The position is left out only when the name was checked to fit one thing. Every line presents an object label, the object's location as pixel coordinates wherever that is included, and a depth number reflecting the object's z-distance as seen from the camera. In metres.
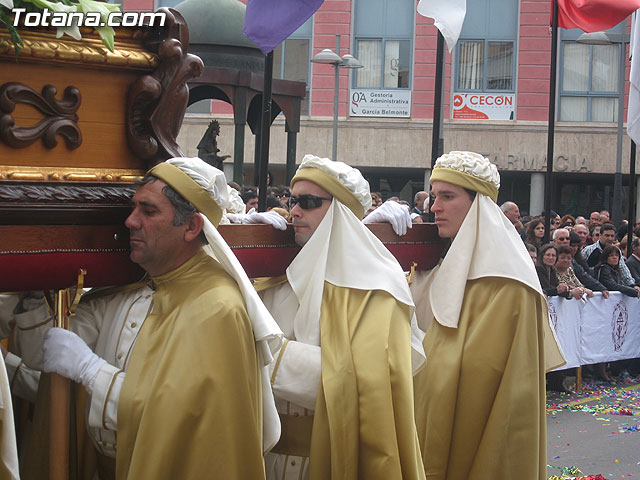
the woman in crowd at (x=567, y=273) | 10.60
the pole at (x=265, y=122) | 5.90
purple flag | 5.82
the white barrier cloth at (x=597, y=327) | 10.62
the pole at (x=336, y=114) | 19.43
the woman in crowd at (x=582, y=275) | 11.34
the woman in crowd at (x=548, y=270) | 10.31
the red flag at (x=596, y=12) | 10.16
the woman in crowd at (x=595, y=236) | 13.85
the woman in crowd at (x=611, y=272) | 11.78
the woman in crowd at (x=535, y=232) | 11.46
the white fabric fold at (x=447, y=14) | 7.01
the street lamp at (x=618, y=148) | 17.41
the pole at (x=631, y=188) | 13.94
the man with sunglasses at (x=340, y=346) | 4.12
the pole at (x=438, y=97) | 6.66
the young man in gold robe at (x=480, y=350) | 5.11
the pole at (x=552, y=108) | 9.81
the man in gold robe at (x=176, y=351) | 3.30
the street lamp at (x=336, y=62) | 17.32
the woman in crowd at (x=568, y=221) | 15.48
